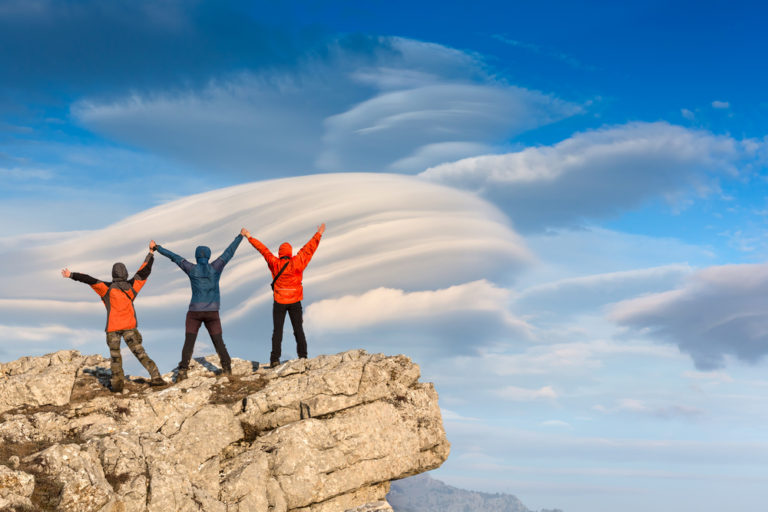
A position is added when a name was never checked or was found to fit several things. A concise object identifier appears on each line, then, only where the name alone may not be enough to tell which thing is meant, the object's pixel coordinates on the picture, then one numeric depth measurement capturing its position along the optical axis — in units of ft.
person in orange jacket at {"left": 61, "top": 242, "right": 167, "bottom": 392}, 92.43
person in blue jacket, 95.76
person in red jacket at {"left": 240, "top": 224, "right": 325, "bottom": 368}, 99.14
